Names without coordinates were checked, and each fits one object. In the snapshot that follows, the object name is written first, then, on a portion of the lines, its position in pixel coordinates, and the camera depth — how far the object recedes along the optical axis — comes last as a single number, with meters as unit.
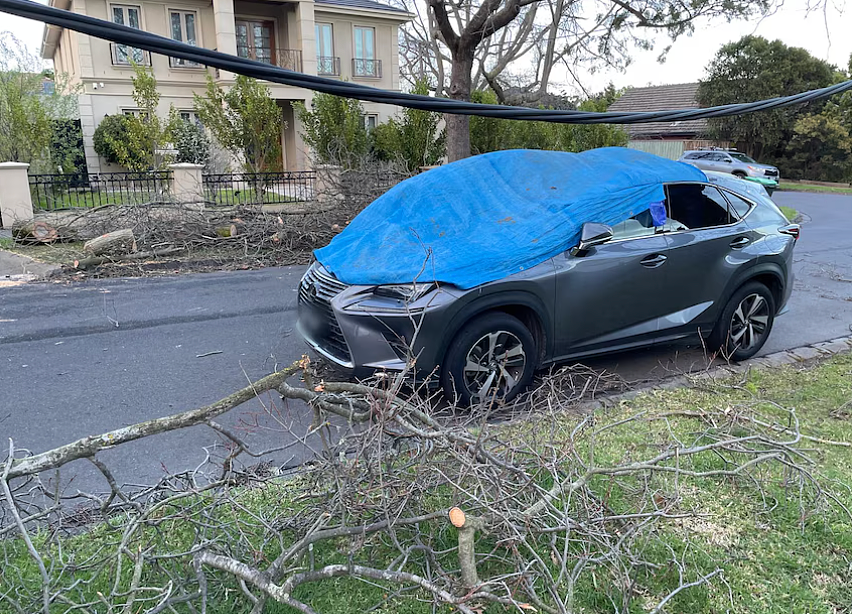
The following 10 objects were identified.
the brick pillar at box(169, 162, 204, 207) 14.41
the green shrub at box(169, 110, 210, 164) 22.63
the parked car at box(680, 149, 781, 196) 27.81
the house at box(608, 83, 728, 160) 35.34
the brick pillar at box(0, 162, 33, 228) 12.90
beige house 23.64
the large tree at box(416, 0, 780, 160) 14.05
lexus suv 4.70
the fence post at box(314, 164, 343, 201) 12.21
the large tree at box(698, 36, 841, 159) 31.62
